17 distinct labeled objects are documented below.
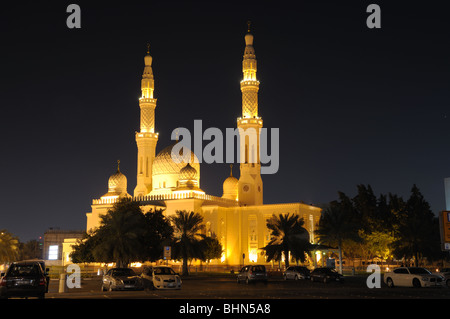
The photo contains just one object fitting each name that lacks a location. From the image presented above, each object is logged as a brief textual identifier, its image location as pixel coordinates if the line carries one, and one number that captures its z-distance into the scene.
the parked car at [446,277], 32.94
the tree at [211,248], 55.94
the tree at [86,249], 55.72
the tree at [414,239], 53.00
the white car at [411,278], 29.77
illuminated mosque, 68.56
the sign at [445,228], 26.20
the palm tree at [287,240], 52.78
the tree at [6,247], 69.81
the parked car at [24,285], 21.78
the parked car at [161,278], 28.30
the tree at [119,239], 49.00
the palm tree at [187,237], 53.53
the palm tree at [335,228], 52.47
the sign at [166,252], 39.41
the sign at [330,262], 60.10
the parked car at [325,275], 36.19
